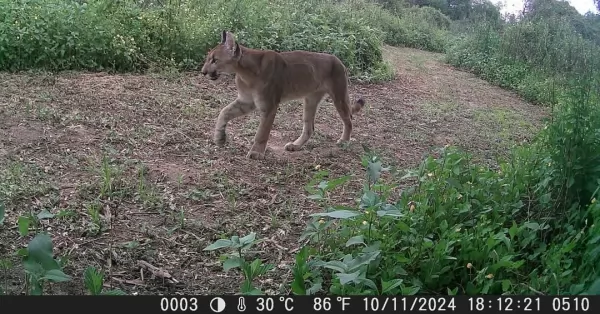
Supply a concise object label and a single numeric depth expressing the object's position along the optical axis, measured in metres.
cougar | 6.57
